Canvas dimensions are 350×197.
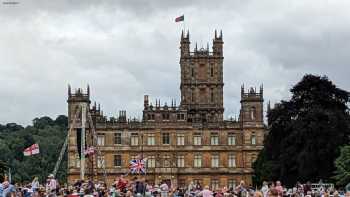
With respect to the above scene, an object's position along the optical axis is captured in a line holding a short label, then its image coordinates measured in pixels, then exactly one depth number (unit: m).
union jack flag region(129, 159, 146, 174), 64.50
